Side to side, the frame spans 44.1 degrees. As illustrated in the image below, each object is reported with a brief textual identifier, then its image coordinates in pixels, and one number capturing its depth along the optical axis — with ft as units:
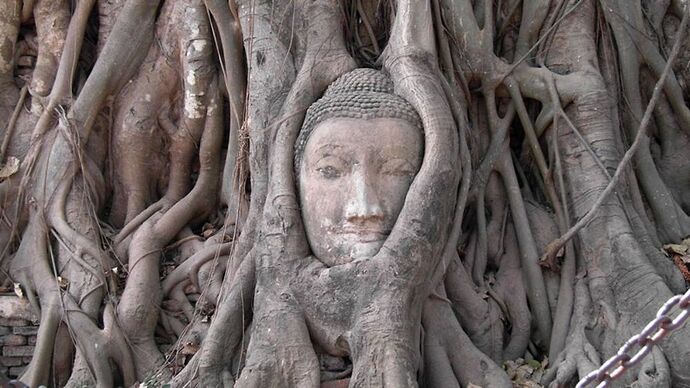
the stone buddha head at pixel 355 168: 11.36
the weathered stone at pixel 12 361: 14.32
